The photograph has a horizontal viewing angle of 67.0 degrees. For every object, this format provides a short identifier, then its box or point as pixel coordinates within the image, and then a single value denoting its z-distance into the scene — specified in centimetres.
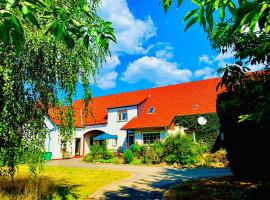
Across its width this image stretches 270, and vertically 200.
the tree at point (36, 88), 507
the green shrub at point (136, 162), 1821
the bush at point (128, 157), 1879
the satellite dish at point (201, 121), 2108
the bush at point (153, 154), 1754
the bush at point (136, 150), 1976
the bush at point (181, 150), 1641
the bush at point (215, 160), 1586
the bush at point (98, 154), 2070
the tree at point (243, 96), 169
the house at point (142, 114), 2284
